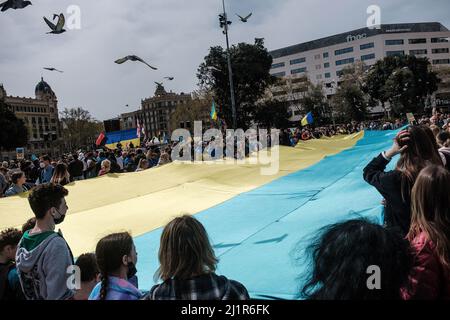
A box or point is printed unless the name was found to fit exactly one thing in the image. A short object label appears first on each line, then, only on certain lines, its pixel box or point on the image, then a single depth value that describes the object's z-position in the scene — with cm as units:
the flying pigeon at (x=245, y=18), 2792
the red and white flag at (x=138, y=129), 2845
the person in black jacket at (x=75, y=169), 1379
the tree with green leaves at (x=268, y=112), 5106
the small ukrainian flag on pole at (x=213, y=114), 3058
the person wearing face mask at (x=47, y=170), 1209
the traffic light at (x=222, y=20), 2922
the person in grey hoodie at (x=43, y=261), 320
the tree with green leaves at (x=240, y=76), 4900
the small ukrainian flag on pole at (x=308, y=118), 3175
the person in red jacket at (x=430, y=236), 206
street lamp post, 2919
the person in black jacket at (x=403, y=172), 340
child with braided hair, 276
